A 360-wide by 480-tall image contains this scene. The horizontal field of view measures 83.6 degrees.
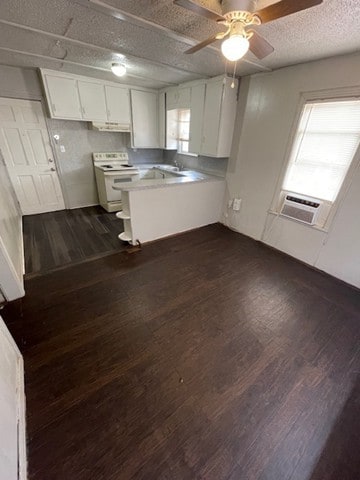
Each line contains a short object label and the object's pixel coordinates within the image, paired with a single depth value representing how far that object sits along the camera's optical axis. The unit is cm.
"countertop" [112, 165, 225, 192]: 293
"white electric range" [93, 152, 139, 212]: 414
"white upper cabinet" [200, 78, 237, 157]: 312
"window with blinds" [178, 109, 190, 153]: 447
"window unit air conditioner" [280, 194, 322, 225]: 271
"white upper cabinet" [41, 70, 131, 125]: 343
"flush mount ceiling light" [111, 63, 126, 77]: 274
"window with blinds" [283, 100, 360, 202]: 228
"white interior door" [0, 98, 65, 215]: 349
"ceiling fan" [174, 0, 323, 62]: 120
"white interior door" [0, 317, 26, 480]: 92
